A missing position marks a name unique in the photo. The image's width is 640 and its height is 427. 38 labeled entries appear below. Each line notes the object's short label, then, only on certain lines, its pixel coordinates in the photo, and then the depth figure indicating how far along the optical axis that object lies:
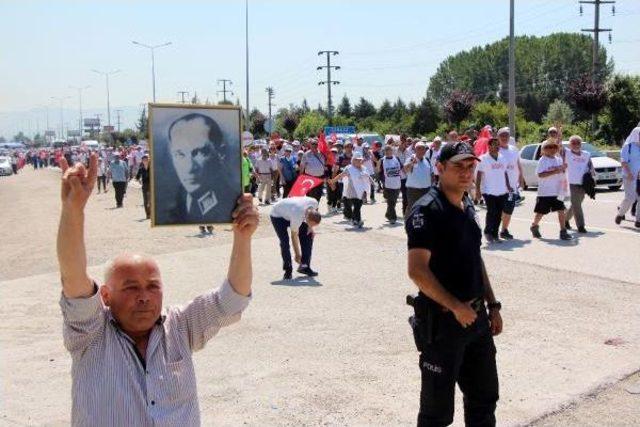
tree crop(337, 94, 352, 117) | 84.00
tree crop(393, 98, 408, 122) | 69.48
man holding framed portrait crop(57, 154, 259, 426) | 2.67
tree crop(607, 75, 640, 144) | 34.56
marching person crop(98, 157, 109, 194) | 31.22
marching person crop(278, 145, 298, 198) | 20.85
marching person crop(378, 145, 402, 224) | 16.38
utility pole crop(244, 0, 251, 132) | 45.08
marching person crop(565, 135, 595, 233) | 13.41
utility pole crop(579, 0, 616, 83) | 44.41
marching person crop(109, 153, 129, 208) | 24.02
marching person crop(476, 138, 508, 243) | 12.73
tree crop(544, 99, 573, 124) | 58.46
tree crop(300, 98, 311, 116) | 82.66
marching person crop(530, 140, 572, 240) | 12.76
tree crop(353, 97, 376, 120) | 81.75
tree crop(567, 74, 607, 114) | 34.34
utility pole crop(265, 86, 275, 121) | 93.62
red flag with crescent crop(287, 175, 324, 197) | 10.55
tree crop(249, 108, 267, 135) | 68.71
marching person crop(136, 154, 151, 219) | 18.59
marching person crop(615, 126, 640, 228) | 13.88
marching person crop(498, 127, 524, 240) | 12.85
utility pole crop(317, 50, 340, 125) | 68.38
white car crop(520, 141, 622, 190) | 21.03
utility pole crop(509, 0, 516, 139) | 26.27
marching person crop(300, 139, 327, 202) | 18.06
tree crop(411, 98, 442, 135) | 59.59
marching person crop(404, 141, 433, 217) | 14.27
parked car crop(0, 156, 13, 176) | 60.76
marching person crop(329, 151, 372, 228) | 16.08
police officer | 4.00
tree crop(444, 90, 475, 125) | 43.38
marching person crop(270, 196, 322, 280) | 9.68
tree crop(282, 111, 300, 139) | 67.88
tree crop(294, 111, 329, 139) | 64.75
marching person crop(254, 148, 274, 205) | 22.19
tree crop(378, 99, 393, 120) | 77.38
